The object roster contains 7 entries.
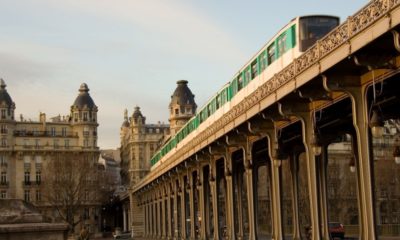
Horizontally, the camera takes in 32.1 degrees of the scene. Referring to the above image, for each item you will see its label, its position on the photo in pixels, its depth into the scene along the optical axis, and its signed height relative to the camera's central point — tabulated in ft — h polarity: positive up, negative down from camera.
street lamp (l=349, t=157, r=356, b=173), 104.12 +7.46
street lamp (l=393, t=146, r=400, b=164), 76.45 +6.39
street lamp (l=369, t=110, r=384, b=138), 65.51 +8.15
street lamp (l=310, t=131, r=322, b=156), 90.43 +9.03
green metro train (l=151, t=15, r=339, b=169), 104.06 +27.31
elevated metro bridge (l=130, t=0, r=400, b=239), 72.64 +15.13
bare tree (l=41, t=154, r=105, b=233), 385.91 +22.91
